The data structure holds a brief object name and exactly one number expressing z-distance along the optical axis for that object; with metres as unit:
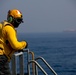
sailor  5.54
